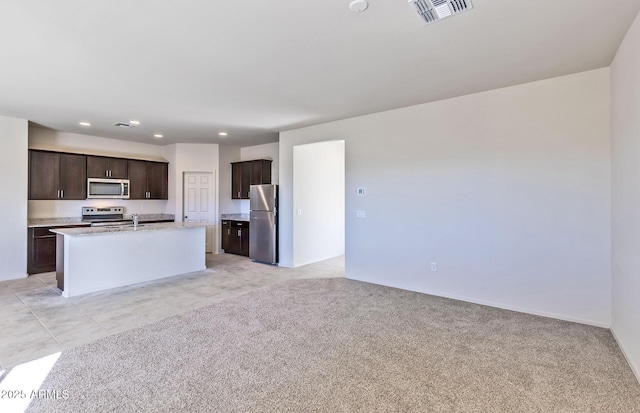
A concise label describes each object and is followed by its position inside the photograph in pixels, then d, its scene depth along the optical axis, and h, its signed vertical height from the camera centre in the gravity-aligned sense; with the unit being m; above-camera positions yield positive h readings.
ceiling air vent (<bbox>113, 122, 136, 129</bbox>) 5.64 +1.56
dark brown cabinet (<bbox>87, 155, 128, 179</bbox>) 6.57 +0.90
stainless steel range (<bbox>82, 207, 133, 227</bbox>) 6.59 -0.18
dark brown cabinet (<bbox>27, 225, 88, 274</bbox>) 5.55 -0.77
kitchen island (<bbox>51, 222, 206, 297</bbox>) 4.44 -0.76
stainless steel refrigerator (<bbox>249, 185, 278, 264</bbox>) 6.49 -0.34
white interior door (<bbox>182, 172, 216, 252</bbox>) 7.75 +0.20
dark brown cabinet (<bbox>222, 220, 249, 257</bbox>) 7.43 -0.73
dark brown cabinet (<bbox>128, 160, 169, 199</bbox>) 7.21 +0.69
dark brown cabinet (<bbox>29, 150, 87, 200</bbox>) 5.84 +0.65
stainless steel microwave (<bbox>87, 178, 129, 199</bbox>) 6.58 +0.44
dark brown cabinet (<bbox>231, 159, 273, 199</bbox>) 7.34 +0.80
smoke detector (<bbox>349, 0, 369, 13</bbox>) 2.15 +1.44
